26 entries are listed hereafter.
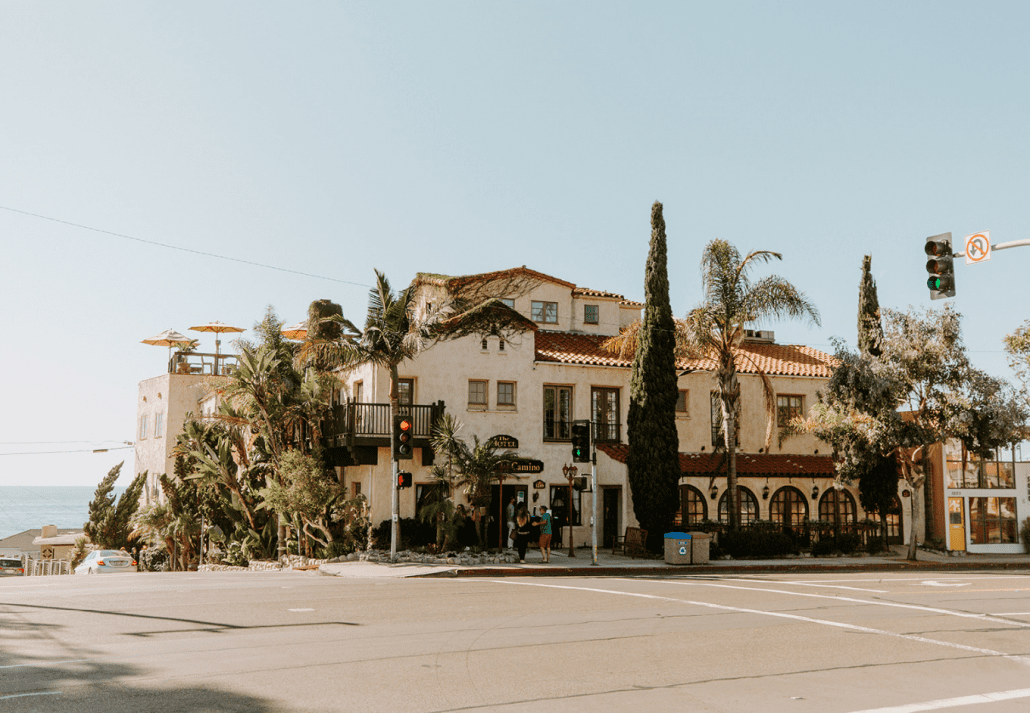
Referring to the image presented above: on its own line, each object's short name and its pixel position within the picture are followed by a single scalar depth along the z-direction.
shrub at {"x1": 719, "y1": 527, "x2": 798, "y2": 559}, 30.08
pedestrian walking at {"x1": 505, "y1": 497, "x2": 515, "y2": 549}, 28.48
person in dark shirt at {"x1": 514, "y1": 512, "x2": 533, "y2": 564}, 25.44
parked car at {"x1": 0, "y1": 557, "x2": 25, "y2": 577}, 48.00
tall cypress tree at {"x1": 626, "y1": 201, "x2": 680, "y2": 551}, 30.05
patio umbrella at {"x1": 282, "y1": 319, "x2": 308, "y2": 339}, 44.35
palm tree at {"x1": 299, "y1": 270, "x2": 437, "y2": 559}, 26.47
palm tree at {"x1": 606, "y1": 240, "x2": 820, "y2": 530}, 30.36
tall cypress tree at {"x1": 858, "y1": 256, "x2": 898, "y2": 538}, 32.69
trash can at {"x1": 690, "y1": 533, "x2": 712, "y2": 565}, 27.20
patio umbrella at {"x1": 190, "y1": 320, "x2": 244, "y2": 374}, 47.81
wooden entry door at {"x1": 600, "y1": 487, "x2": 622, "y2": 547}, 33.12
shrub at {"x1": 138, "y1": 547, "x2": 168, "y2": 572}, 39.97
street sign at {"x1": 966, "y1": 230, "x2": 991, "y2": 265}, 14.26
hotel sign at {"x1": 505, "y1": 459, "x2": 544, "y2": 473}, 30.98
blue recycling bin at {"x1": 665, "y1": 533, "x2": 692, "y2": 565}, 27.00
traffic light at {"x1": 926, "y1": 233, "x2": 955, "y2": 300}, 13.68
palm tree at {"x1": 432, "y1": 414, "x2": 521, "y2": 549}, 26.73
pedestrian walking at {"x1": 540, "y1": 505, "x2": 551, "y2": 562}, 25.73
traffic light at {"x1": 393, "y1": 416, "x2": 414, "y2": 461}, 24.12
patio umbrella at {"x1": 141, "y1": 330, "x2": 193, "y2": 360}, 47.65
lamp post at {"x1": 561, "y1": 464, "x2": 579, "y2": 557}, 27.48
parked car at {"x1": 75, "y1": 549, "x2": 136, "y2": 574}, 35.72
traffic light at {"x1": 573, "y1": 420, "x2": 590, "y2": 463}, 24.64
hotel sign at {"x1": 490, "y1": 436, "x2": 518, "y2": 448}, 31.38
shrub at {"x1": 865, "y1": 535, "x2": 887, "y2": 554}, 33.00
